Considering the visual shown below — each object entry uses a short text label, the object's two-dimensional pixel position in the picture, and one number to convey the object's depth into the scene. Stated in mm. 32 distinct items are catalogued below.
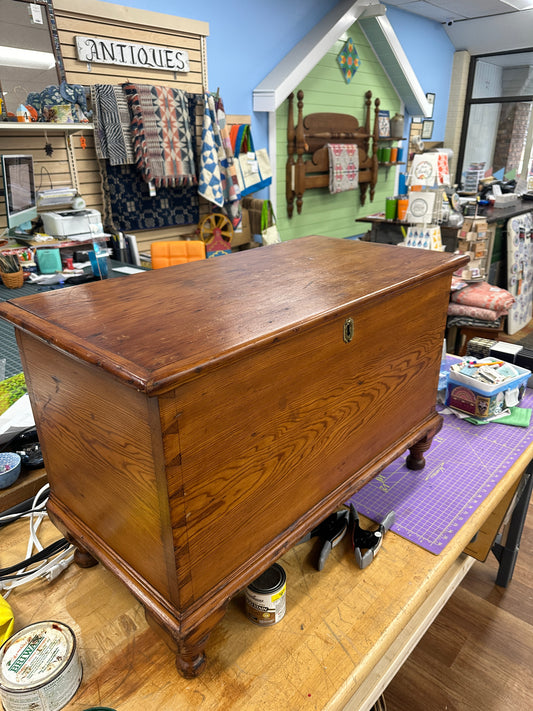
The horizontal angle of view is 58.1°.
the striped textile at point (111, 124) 2968
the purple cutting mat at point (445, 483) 1077
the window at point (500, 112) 6723
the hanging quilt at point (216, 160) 3486
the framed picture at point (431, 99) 6337
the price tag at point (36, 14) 2668
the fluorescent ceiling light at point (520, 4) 5121
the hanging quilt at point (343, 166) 4816
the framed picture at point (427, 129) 6527
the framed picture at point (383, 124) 5453
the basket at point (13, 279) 2279
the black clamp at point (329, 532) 965
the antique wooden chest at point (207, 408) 619
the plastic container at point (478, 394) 1478
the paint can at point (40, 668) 655
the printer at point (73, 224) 2706
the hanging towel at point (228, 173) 3617
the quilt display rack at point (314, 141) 4500
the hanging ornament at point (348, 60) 4758
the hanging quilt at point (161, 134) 3100
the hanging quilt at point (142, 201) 3232
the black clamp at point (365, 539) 962
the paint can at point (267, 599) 823
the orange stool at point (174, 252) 2973
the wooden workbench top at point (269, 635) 731
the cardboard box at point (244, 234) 4172
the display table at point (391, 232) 3793
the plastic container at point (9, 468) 1051
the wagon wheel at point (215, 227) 3812
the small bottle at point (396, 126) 5559
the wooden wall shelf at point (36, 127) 2396
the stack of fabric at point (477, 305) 3227
